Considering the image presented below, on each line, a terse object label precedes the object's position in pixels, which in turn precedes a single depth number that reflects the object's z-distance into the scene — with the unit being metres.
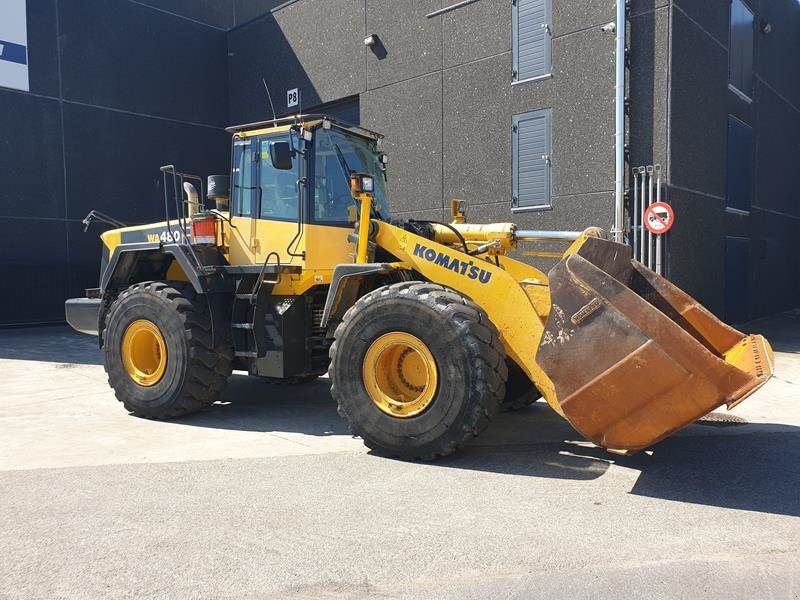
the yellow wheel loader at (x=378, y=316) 4.31
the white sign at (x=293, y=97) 16.47
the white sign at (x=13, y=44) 15.18
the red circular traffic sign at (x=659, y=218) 9.98
